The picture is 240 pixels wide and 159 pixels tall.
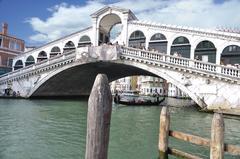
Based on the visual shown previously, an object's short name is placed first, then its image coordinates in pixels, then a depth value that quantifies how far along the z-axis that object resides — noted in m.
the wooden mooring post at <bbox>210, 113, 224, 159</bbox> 3.25
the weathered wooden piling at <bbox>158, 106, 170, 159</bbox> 3.95
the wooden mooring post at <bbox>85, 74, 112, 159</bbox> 1.75
